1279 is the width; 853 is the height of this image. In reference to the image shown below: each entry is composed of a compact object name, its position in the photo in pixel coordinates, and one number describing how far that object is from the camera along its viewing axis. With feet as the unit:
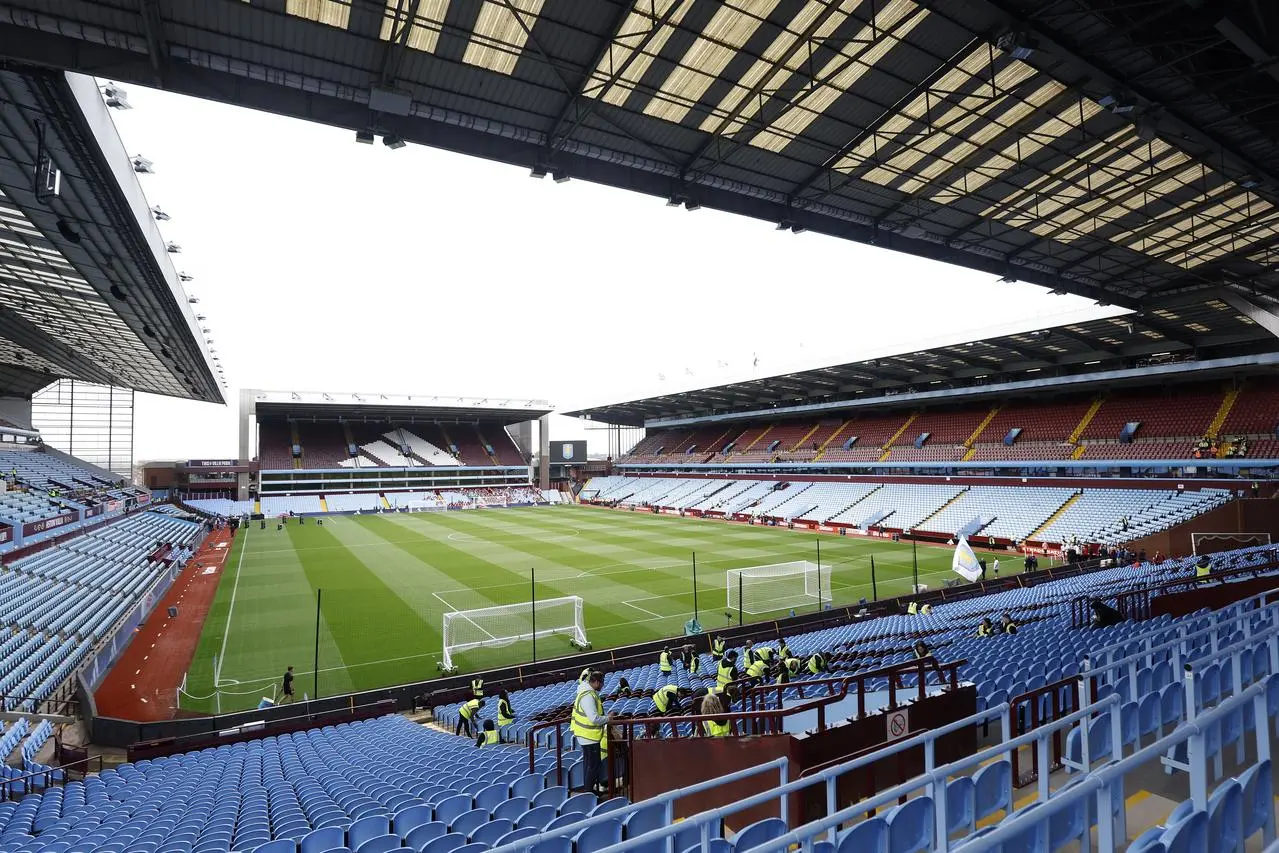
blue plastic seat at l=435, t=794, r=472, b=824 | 21.15
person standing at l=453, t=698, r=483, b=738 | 40.94
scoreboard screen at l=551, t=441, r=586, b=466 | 285.02
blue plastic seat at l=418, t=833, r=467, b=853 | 16.99
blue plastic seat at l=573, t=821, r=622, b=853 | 14.93
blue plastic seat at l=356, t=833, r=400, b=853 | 18.03
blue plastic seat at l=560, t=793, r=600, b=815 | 19.48
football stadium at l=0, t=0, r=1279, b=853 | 20.18
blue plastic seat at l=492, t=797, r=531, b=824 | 20.04
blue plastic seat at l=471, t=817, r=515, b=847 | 17.49
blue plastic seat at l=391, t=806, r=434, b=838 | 20.22
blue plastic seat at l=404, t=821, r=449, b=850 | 18.53
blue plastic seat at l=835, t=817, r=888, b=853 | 11.63
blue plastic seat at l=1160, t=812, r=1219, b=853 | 9.18
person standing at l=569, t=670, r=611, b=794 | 24.07
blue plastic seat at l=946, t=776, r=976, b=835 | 13.74
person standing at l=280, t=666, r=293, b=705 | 49.80
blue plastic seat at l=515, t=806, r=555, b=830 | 18.67
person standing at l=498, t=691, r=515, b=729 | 36.81
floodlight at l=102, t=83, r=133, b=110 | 34.68
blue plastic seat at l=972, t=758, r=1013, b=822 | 14.47
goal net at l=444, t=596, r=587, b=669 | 63.87
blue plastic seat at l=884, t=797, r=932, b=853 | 12.21
